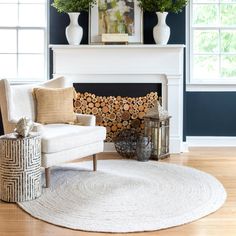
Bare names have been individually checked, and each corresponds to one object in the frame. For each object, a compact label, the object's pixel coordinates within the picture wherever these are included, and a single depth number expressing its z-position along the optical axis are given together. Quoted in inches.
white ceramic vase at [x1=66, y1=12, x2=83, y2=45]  221.0
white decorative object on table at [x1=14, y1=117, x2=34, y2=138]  145.0
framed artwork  226.4
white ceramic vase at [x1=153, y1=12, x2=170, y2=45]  220.1
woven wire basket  211.2
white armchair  158.9
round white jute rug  127.4
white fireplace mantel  223.9
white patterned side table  142.6
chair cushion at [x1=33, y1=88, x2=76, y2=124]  185.6
